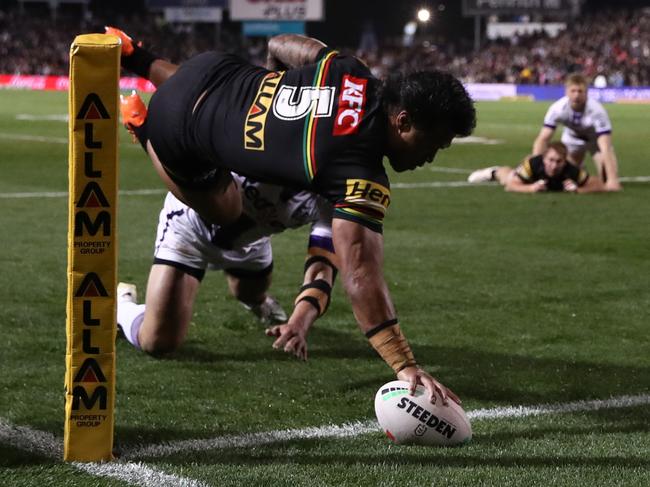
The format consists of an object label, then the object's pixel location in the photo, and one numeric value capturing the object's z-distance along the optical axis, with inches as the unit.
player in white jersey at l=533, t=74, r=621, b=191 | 1212.5
